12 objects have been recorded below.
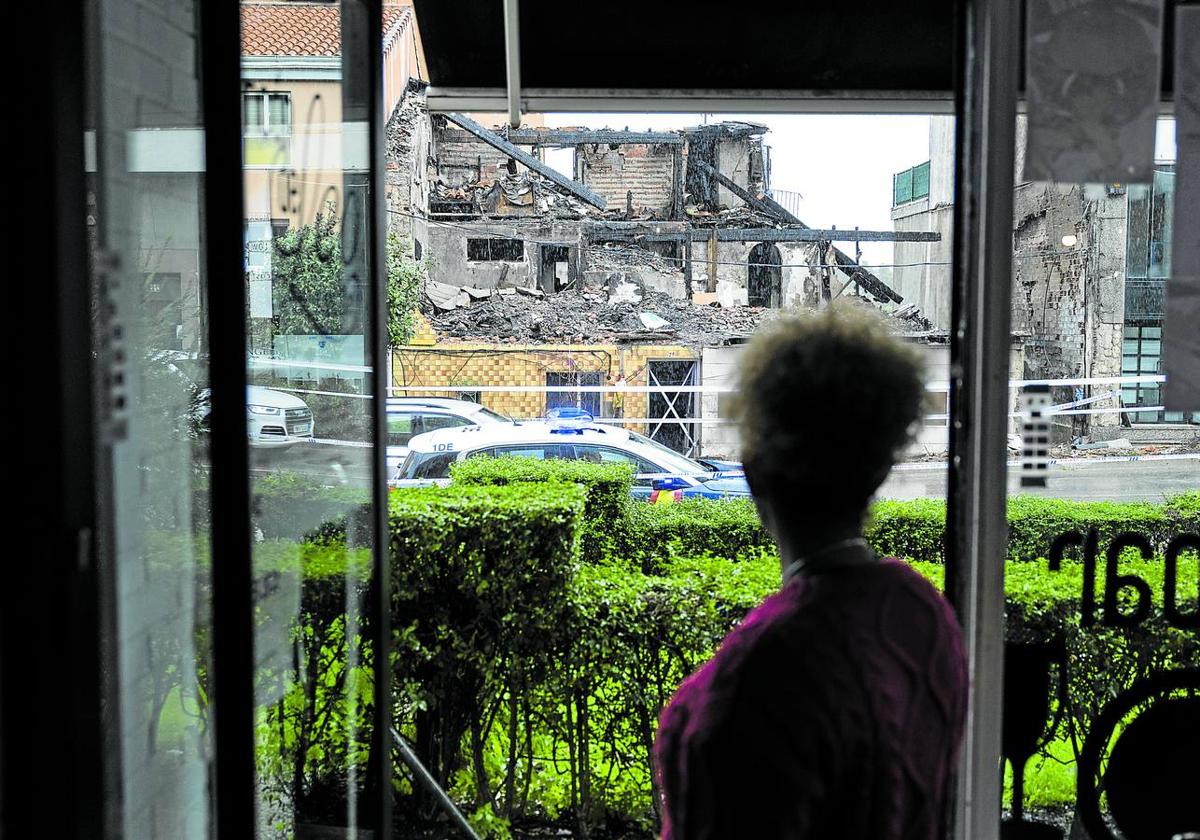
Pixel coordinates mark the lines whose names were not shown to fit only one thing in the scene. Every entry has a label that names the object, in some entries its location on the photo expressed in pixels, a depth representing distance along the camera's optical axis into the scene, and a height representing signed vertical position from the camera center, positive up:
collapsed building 22.88 +2.41
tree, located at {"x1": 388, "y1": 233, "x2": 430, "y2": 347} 19.62 +1.03
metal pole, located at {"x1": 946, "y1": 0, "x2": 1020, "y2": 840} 1.88 -0.05
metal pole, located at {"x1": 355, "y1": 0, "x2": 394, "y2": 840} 2.18 -0.10
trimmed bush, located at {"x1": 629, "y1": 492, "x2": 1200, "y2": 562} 3.47 -0.97
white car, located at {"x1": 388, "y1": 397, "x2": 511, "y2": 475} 15.12 -1.14
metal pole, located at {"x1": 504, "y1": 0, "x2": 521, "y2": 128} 2.62 +0.75
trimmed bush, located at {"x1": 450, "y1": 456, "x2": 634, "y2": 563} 6.24 -0.88
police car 11.16 -1.22
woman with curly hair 1.02 -0.32
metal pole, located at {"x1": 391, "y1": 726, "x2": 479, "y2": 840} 3.06 -1.36
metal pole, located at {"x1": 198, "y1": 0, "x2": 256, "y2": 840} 1.42 -0.04
